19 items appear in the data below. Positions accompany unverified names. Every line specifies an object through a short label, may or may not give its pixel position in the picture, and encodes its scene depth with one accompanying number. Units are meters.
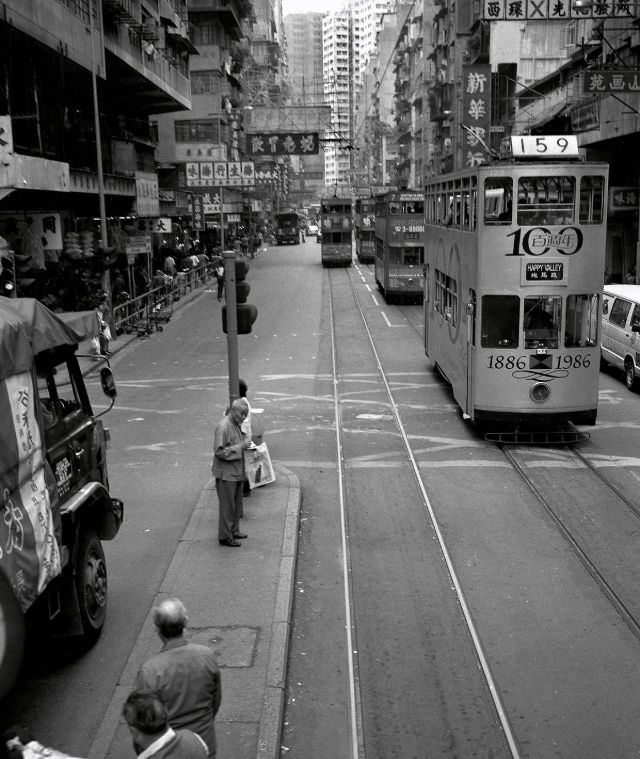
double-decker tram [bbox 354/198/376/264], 58.38
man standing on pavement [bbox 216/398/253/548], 9.83
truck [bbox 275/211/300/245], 96.50
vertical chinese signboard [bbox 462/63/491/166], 40.34
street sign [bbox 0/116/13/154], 19.25
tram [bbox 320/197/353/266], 58.03
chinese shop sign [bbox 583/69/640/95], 22.36
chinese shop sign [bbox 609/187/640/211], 34.38
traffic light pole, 11.24
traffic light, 11.29
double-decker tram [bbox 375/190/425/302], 36.84
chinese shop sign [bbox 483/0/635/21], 20.56
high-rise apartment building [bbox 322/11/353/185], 43.88
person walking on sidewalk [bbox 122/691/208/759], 4.32
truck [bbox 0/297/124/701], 5.55
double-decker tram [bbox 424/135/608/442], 14.00
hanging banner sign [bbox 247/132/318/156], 42.34
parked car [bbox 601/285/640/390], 19.48
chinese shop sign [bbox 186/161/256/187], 43.06
